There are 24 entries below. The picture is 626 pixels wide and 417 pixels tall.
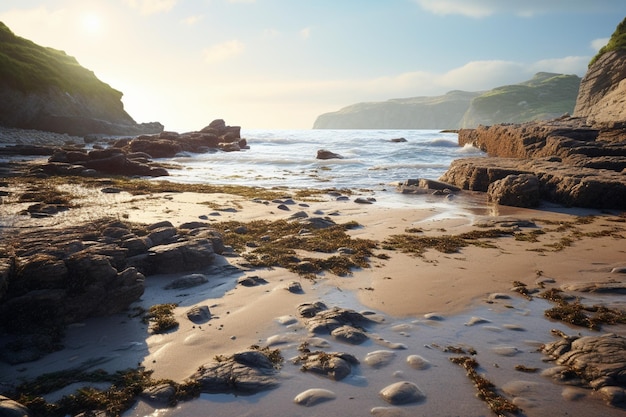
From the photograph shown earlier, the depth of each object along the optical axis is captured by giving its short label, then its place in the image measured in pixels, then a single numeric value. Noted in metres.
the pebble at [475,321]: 4.22
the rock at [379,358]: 3.42
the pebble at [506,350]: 3.60
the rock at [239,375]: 3.10
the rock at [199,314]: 4.29
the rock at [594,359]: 3.03
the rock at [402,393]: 2.93
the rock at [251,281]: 5.38
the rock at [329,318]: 4.06
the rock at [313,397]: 2.93
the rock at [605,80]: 30.05
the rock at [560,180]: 10.72
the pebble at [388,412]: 2.79
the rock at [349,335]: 3.80
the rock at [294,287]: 5.15
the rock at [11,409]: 2.54
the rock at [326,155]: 30.74
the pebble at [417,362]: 3.39
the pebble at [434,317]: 4.36
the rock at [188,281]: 5.23
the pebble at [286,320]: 4.24
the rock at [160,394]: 2.97
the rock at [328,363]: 3.26
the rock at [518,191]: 11.35
